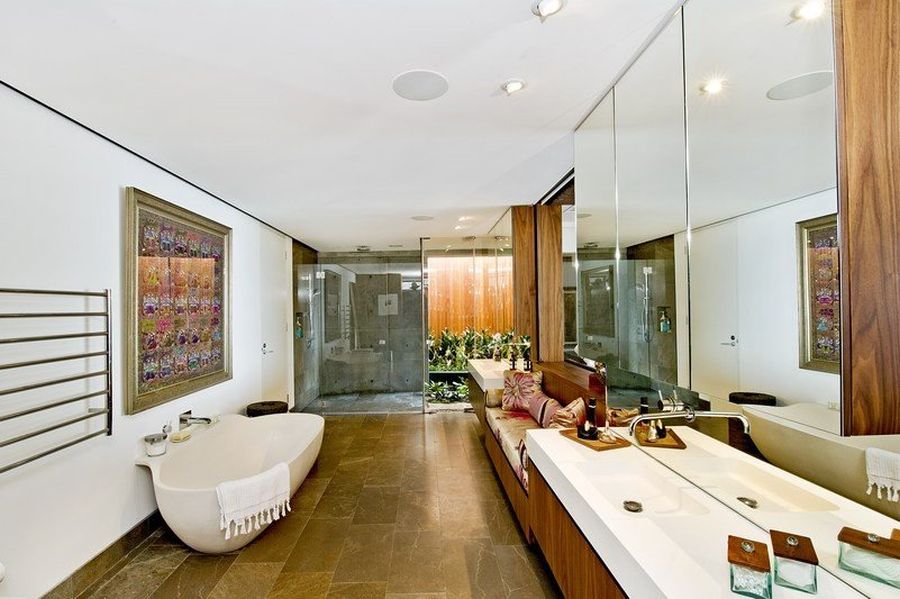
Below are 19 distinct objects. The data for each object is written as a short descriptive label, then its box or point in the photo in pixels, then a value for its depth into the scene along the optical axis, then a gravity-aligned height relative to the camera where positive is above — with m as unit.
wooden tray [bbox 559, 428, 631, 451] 1.84 -0.68
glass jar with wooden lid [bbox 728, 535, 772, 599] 0.89 -0.63
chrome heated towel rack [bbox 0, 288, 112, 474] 1.80 -0.34
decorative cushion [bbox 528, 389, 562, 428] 2.95 -0.82
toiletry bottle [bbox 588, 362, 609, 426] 2.21 -0.51
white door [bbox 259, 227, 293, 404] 4.77 -0.08
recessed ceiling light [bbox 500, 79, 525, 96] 1.81 +1.03
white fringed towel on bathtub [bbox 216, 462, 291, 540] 2.28 -1.18
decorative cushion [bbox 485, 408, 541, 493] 2.58 -1.01
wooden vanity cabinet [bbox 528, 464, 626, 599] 1.33 -1.02
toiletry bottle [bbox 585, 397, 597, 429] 2.05 -0.58
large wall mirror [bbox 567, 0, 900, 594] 0.95 +0.21
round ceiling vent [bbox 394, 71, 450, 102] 1.75 +1.03
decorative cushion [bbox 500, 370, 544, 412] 3.50 -0.78
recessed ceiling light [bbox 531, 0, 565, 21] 1.31 +1.01
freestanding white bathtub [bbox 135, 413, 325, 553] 2.32 -1.18
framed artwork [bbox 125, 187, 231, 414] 2.57 +0.06
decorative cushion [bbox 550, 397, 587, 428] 2.26 -0.67
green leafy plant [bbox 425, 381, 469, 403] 5.97 -1.34
